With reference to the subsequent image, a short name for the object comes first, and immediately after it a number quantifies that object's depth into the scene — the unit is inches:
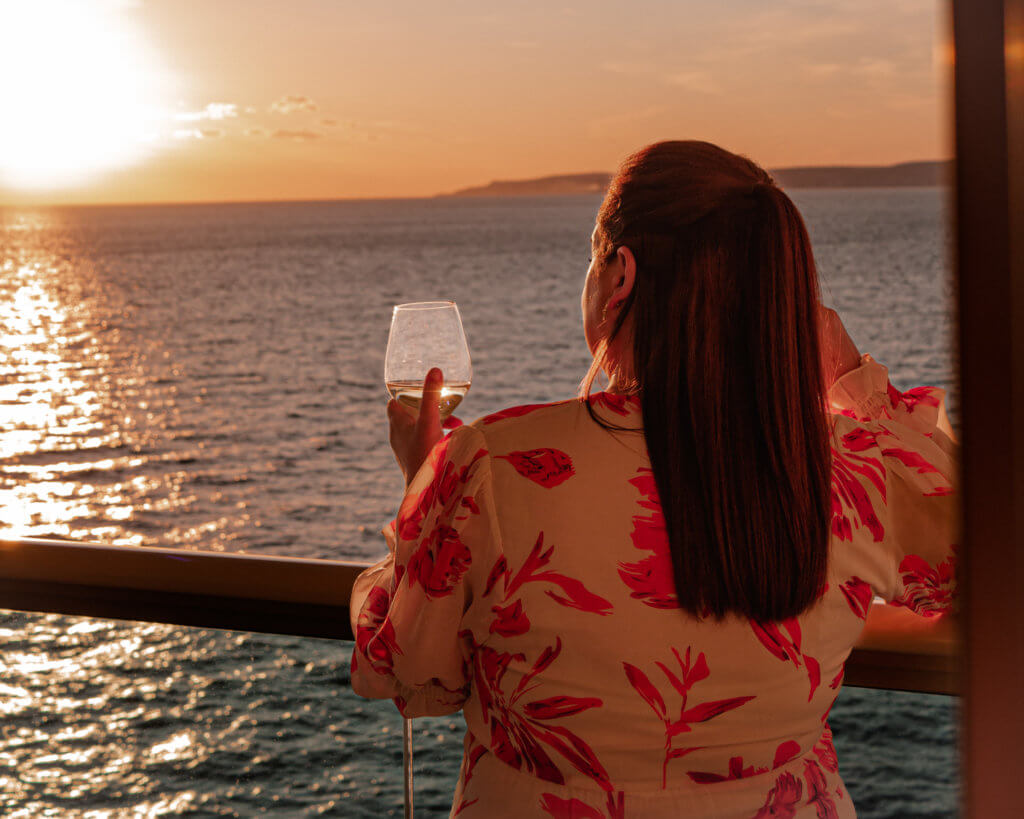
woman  41.3
